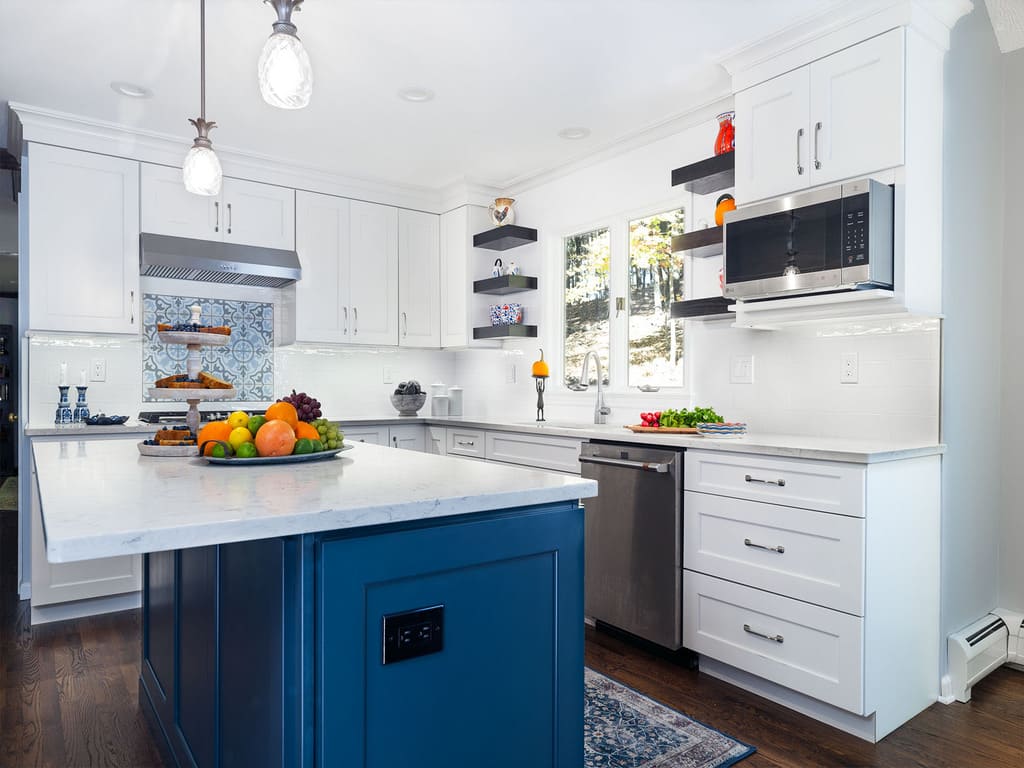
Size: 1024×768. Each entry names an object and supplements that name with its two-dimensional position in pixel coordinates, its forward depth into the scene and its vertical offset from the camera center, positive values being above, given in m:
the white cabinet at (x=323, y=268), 4.45 +0.73
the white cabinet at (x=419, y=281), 4.88 +0.71
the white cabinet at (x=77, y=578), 3.33 -0.97
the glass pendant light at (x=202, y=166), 2.22 +0.68
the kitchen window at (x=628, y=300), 3.75 +0.47
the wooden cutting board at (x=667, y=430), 3.00 -0.21
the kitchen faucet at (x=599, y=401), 3.88 -0.10
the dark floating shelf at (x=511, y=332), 4.50 +0.32
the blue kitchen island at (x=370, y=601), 1.14 -0.40
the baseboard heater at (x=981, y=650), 2.54 -1.00
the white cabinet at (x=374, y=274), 4.67 +0.73
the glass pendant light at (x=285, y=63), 1.64 +0.75
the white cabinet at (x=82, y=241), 3.62 +0.74
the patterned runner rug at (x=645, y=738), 2.12 -1.14
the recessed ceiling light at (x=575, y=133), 3.83 +1.37
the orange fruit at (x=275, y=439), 1.81 -0.15
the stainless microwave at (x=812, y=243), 2.38 +0.51
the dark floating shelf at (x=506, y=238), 4.51 +0.94
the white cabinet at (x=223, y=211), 3.96 +1.00
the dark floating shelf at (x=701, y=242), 3.14 +0.64
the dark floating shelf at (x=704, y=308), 3.07 +0.34
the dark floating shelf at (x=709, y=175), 3.05 +0.93
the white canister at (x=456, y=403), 5.09 -0.15
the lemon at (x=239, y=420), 1.92 -0.11
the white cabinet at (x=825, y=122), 2.42 +0.97
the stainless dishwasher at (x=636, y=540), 2.79 -0.66
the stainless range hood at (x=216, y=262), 3.81 +0.67
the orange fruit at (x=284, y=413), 1.94 -0.09
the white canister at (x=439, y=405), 4.97 -0.17
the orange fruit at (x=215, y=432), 1.90 -0.14
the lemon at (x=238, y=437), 1.82 -0.15
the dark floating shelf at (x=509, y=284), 4.48 +0.63
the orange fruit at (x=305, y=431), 1.94 -0.14
